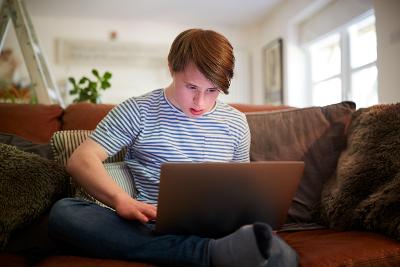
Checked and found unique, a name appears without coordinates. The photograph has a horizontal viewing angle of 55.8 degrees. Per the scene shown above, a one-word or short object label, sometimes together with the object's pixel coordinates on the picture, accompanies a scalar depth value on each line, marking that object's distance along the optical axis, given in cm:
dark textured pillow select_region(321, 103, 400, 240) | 95
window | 276
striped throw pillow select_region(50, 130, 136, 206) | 106
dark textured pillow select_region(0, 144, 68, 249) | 91
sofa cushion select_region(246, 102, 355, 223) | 121
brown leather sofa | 81
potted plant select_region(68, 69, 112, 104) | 243
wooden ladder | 216
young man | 73
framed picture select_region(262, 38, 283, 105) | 382
